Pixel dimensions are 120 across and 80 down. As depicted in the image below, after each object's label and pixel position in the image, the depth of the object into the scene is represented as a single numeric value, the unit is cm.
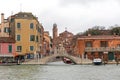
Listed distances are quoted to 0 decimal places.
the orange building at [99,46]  4610
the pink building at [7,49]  4334
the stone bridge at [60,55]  4309
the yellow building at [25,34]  4433
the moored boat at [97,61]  4138
